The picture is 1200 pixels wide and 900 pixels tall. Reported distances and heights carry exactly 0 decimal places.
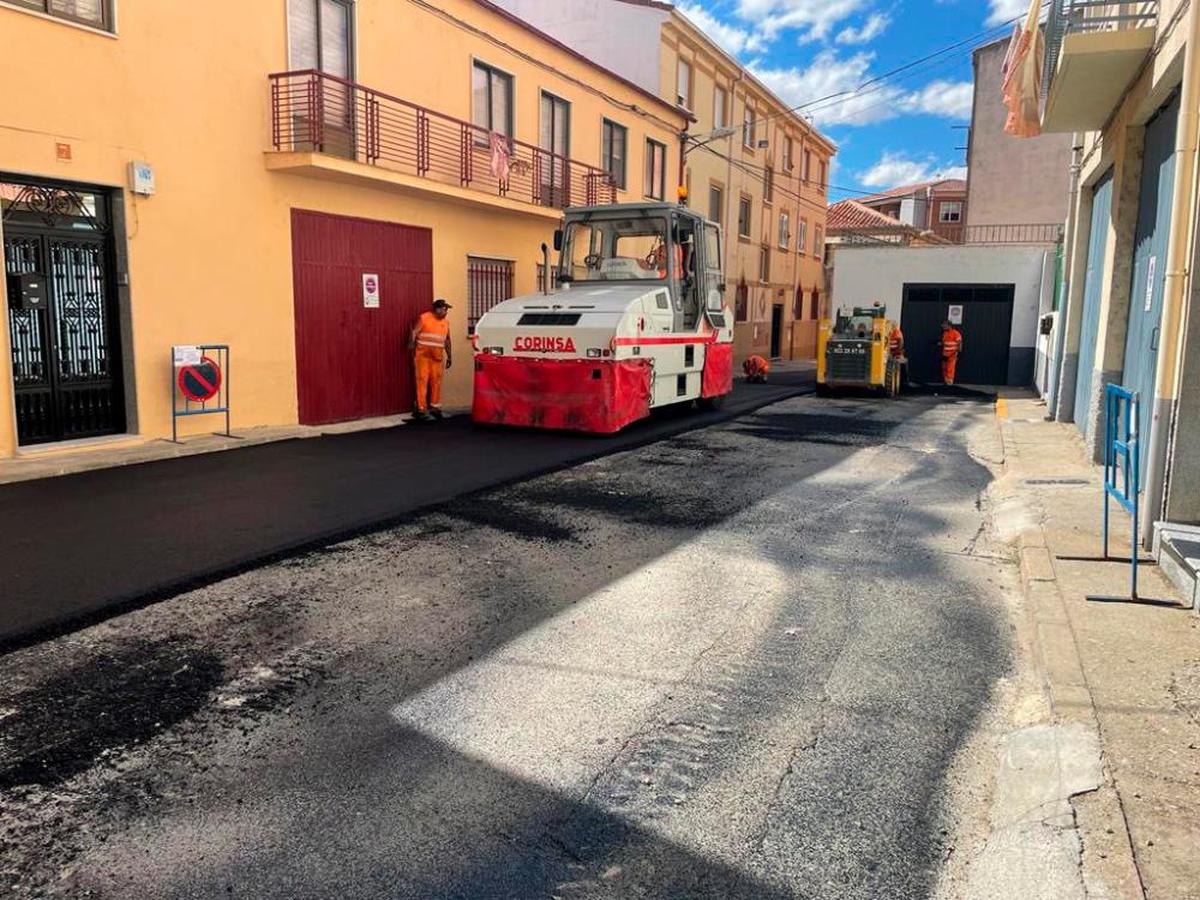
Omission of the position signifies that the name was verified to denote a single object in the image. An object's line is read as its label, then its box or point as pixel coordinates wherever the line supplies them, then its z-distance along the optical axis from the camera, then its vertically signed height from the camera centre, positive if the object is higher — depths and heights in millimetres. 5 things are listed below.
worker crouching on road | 23359 -884
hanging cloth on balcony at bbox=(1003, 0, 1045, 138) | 9898 +2976
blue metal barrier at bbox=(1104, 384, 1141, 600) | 5289 -650
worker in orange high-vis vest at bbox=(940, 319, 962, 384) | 23188 -271
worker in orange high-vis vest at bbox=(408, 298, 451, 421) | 13688 -271
